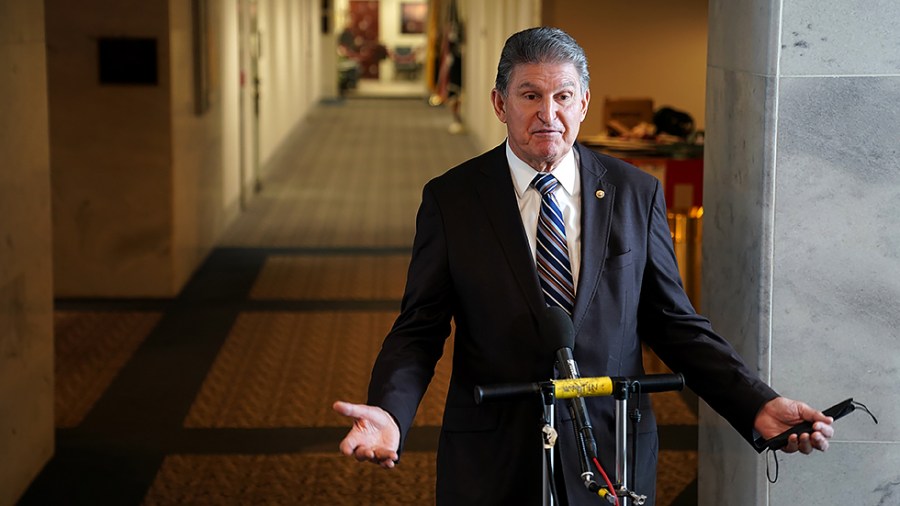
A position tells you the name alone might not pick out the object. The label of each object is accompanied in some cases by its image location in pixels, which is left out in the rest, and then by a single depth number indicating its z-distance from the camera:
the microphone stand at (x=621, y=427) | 2.09
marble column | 3.06
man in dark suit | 2.57
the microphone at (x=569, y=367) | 1.98
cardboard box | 9.20
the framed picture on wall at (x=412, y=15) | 38.94
